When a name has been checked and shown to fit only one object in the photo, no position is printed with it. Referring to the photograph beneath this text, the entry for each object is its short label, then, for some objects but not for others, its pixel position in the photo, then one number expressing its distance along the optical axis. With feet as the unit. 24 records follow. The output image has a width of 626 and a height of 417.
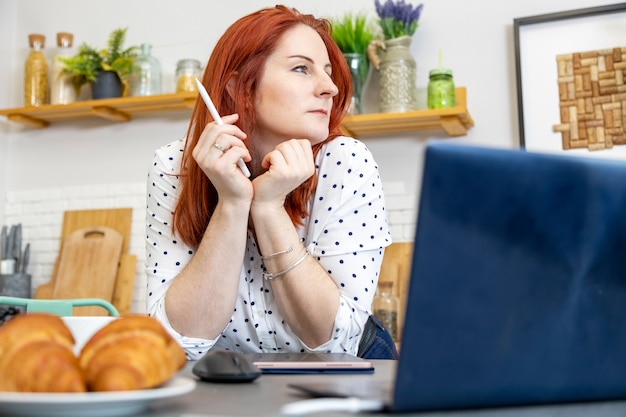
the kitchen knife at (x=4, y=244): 11.12
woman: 4.39
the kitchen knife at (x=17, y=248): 11.10
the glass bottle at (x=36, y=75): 11.21
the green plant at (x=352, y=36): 9.66
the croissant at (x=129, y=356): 1.69
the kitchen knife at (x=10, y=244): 11.09
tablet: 2.70
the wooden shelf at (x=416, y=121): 9.12
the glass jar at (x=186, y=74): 10.38
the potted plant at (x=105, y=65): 10.82
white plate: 1.56
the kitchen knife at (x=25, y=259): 11.07
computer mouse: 2.25
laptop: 1.56
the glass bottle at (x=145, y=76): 10.66
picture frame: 9.16
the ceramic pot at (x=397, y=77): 9.46
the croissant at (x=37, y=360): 1.66
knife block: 10.70
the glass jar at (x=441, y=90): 9.24
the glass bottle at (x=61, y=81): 11.10
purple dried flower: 9.61
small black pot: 10.84
